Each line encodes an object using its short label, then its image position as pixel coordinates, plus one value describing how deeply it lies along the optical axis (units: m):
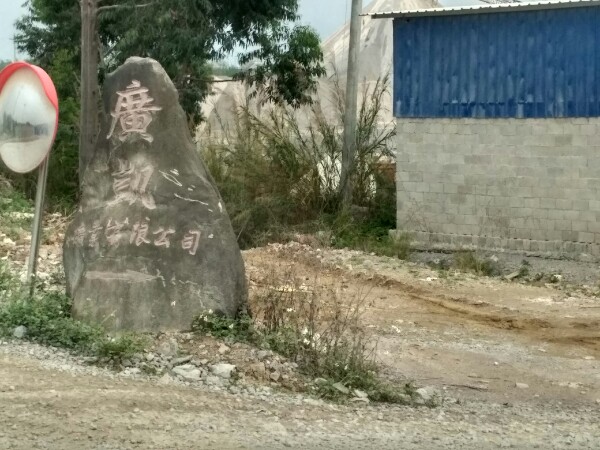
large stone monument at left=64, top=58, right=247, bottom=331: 8.18
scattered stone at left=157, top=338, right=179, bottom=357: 7.72
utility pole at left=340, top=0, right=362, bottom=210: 17.48
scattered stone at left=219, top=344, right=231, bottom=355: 7.83
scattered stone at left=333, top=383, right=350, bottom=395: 7.39
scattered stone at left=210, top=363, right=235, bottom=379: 7.45
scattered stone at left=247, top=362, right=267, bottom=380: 7.57
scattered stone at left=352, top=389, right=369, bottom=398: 7.43
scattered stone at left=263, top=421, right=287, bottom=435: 6.16
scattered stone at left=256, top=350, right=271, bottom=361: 7.84
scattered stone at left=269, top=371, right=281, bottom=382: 7.56
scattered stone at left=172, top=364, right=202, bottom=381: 7.34
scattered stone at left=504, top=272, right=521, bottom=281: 13.65
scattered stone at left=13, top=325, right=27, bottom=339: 7.87
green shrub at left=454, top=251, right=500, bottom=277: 14.09
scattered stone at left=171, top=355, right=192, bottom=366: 7.56
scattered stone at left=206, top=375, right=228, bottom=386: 7.31
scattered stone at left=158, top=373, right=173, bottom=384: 7.13
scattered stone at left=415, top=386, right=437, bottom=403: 7.71
